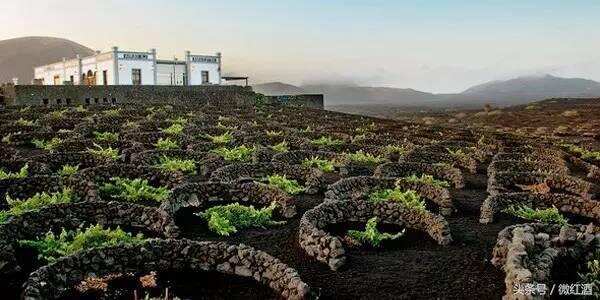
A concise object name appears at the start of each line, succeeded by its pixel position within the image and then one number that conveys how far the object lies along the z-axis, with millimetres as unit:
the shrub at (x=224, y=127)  45469
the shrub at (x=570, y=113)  99088
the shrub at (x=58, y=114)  48906
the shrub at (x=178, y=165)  28125
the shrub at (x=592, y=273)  13611
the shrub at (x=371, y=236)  17938
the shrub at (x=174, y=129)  40700
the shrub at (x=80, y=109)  55094
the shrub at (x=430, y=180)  26500
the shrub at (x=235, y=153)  32500
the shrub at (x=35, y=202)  17781
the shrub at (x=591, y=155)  43219
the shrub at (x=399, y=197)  21461
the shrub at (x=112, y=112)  50884
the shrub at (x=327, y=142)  39625
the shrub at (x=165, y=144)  35372
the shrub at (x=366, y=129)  51244
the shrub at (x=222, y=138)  36962
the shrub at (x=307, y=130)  47006
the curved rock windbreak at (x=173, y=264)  12961
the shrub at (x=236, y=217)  18688
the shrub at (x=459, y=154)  35219
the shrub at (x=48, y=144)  32250
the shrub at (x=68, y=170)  25086
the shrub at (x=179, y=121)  47675
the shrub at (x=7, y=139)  35344
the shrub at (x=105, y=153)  29006
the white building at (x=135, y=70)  84438
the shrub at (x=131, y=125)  43075
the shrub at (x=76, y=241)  14875
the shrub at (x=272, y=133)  41134
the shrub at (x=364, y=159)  33438
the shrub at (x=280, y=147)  36294
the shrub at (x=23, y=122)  41559
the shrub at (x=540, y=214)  20580
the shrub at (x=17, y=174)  22152
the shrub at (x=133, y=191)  21734
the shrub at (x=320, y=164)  30219
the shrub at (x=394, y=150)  36788
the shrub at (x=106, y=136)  36806
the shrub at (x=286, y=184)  24312
